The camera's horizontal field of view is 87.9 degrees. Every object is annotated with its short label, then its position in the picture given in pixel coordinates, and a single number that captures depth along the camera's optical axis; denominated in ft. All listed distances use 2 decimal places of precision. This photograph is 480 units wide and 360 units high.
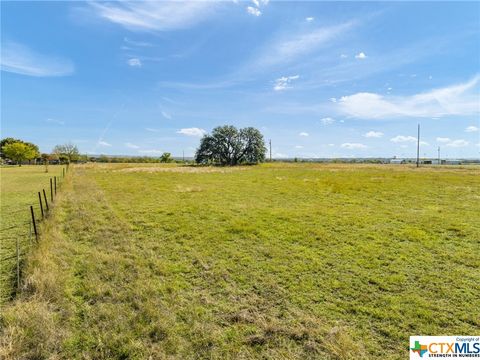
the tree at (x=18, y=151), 192.75
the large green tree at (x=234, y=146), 216.74
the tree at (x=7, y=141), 245.59
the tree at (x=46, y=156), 255.35
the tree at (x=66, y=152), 258.41
